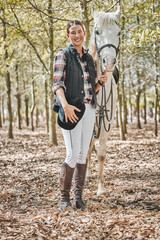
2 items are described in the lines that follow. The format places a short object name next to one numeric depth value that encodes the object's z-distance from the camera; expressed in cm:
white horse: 334
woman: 308
